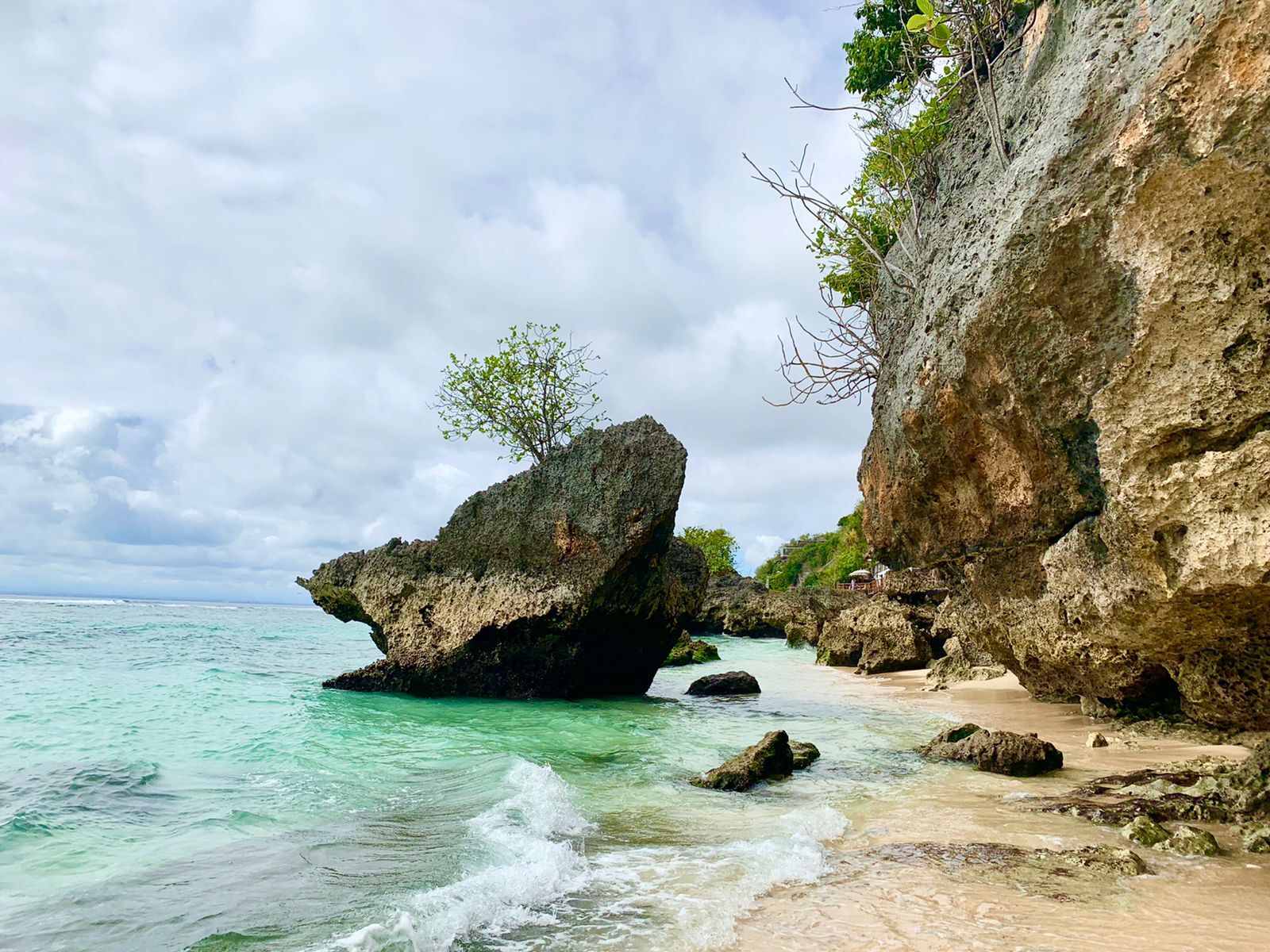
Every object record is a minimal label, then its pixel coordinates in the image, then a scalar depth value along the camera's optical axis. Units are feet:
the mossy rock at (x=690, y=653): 89.25
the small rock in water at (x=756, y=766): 25.22
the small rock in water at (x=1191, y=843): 15.42
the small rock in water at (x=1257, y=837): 15.24
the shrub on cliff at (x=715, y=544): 209.15
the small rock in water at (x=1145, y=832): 16.37
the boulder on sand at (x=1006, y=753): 24.56
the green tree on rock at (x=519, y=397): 70.79
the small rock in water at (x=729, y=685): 54.54
